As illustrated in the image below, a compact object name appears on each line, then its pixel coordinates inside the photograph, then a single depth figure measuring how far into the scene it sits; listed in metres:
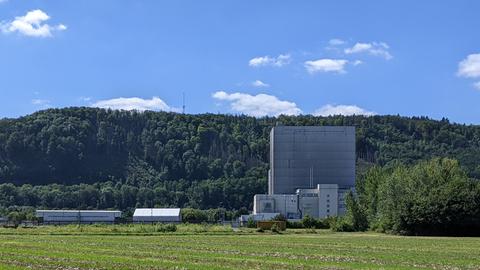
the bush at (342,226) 109.31
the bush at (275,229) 97.45
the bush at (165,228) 87.56
